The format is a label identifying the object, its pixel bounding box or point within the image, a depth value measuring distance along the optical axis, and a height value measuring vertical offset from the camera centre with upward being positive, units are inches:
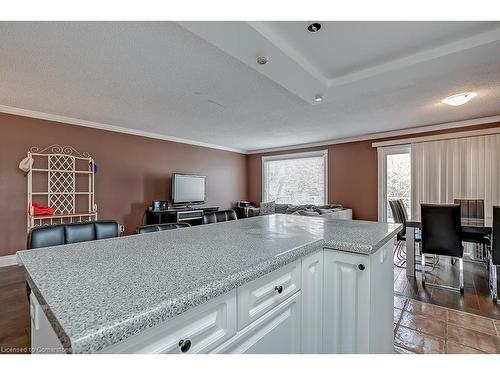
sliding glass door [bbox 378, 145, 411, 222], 194.7 +10.2
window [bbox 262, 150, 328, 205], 245.6 +12.2
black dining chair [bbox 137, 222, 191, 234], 71.6 -11.7
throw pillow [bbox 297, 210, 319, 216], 171.2 -16.8
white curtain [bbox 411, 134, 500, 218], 158.1 +12.9
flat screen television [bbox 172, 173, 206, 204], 209.1 +0.4
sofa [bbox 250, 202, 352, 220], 187.0 -17.4
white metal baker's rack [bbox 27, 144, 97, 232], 148.5 +3.8
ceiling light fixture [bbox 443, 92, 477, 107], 117.0 +44.3
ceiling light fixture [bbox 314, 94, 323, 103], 116.7 +44.1
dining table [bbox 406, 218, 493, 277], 123.8 -24.4
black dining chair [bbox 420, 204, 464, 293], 111.2 -19.8
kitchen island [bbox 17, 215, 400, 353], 22.6 -11.5
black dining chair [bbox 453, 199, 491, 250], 132.4 -12.3
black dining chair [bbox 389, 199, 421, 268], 146.7 -16.5
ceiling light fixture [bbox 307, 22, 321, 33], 70.2 +47.2
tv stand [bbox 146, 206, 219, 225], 192.7 -21.0
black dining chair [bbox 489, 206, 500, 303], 98.7 -22.3
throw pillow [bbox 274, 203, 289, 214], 240.1 -18.1
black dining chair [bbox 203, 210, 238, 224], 92.4 -10.8
